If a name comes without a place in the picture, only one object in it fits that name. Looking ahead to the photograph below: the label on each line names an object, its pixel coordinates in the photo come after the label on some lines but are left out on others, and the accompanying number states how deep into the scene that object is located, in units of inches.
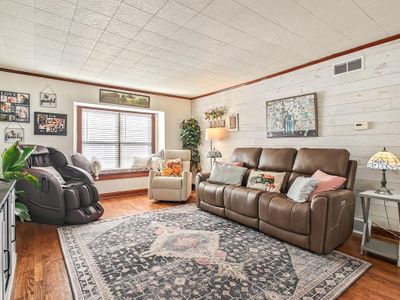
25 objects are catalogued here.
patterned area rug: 66.6
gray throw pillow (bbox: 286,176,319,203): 97.7
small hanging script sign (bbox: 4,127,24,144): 146.6
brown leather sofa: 86.8
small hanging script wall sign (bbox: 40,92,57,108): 159.3
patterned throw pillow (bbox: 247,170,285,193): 117.6
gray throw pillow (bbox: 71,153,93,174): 164.2
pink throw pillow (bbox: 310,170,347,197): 98.8
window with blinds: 191.9
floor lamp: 184.1
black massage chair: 119.0
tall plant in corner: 219.6
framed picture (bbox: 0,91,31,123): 145.3
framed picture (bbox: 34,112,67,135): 157.4
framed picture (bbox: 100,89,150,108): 185.8
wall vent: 116.1
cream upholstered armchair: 166.1
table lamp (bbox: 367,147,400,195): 87.5
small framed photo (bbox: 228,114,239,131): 183.8
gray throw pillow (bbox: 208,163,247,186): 135.6
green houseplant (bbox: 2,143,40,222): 91.5
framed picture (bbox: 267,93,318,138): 134.4
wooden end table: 83.8
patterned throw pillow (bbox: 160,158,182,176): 177.2
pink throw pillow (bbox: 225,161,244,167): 148.8
